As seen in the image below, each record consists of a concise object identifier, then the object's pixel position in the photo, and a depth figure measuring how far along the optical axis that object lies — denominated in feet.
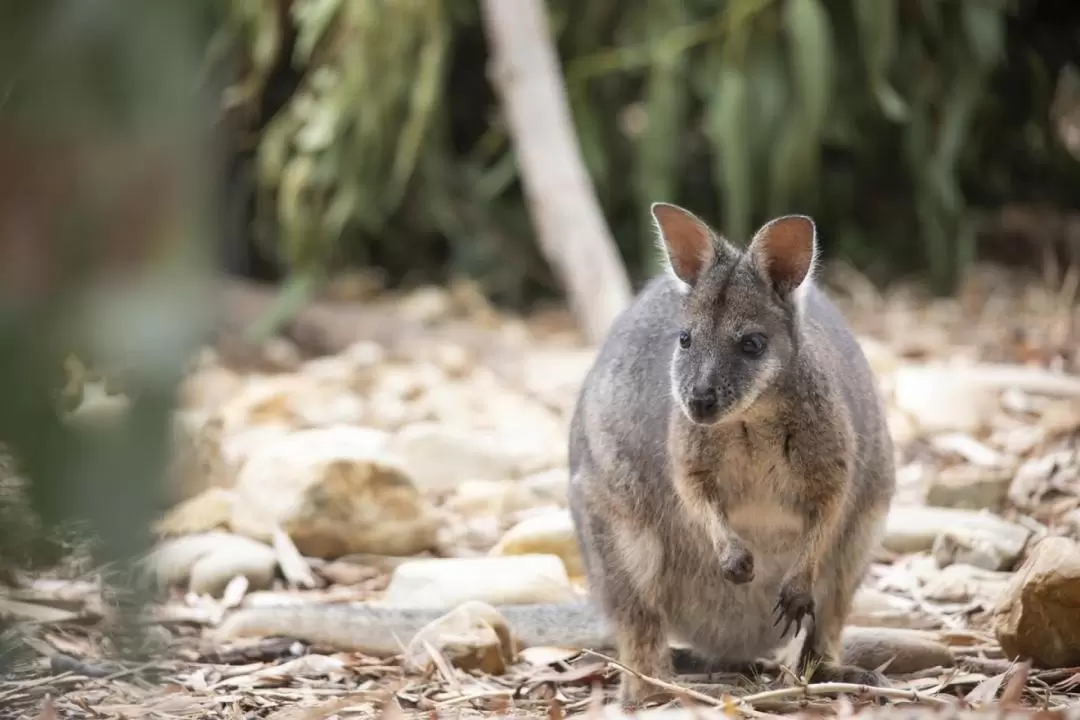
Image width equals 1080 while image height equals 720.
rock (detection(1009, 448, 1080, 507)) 24.54
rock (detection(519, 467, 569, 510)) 26.71
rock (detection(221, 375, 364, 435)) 32.35
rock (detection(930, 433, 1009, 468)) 27.32
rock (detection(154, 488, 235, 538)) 24.11
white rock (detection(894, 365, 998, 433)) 29.32
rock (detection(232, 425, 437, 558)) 23.65
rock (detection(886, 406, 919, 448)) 29.01
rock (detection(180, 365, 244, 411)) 32.62
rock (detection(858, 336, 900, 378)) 33.09
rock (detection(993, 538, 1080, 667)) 16.62
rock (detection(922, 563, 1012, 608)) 21.08
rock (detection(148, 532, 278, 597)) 22.31
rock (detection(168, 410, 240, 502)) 24.34
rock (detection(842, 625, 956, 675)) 18.34
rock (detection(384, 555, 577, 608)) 20.94
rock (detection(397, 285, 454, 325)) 42.52
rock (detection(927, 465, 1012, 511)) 24.64
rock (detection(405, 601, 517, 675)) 18.47
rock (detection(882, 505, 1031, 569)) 22.09
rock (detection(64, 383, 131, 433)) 6.38
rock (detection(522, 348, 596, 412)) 34.14
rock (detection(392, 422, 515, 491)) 27.96
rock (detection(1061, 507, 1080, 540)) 21.84
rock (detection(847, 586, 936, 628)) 20.76
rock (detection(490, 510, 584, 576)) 23.29
